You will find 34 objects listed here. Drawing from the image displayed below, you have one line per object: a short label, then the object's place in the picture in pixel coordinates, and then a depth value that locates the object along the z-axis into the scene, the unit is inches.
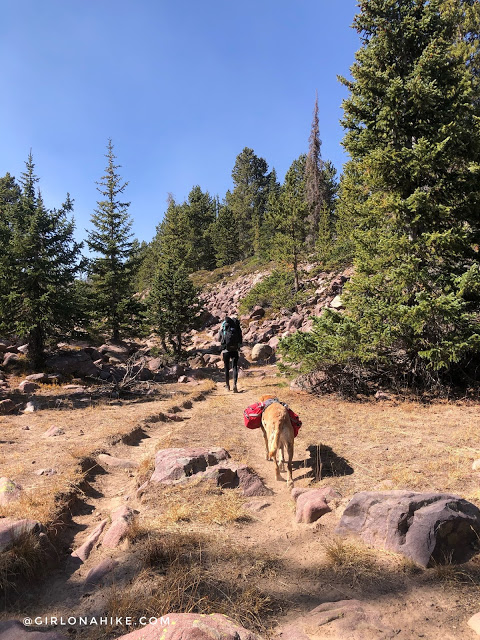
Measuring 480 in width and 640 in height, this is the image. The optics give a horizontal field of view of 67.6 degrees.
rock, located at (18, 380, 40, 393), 470.0
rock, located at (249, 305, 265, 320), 1044.5
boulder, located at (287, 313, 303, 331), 831.1
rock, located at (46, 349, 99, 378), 580.7
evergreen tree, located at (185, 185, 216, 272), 1995.6
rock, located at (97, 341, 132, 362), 730.6
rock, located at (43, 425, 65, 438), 307.1
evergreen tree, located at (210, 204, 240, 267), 1865.2
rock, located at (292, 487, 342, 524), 158.1
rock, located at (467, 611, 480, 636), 92.7
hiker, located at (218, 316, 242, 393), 464.1
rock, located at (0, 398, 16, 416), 374.3
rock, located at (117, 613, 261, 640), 82.0
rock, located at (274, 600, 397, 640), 93.3
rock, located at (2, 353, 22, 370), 568.4
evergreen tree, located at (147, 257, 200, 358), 716.7
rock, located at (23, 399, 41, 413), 387.5
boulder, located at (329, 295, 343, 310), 730.2
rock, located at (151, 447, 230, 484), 202.1
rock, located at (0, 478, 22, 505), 177.2
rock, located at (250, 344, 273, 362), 745.6
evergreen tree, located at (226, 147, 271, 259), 1995.6
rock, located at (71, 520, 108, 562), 146.0
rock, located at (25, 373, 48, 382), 509.2
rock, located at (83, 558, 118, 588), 126.1
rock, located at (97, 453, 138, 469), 251.4
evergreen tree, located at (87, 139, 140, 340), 793.6
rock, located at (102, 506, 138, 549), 147.6
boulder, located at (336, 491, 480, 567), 122.1
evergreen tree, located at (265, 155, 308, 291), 944.9
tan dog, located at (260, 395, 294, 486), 203.0
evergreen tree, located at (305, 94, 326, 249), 1344.0
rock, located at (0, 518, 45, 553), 131.6
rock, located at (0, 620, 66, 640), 85.5
